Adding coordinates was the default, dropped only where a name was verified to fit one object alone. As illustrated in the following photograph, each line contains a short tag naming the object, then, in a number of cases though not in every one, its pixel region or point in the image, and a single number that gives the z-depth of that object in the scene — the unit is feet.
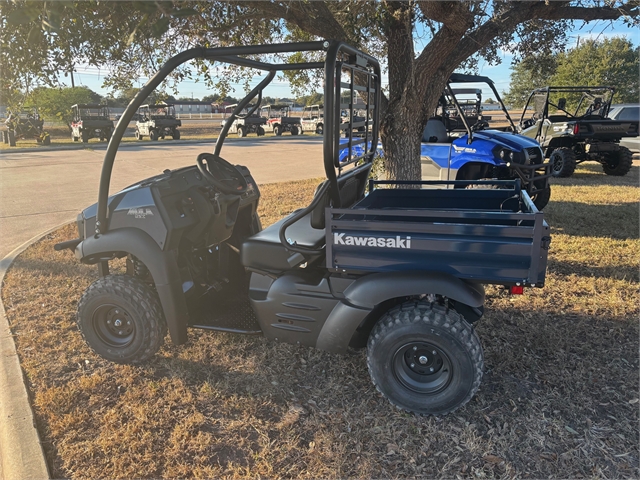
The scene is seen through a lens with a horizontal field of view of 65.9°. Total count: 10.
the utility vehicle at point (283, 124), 92.68
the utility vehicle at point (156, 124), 81.97
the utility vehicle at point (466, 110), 27.13
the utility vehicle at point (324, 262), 8.25
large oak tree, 12.93
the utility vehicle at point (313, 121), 92.98
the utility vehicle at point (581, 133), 34.37
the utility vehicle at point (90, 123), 77.05
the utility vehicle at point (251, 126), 86.53
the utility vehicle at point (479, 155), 20.70
